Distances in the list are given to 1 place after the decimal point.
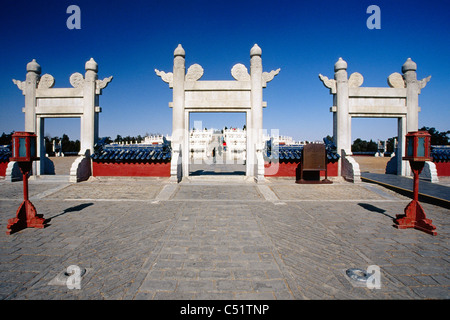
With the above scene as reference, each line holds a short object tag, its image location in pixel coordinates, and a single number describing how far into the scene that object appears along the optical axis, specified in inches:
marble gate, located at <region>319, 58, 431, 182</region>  461.7
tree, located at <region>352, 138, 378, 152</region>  2569.1
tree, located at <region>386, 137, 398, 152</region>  2039.9
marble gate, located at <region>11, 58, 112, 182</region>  462.6
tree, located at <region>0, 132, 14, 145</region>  1865.2
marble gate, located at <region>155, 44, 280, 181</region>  445.1
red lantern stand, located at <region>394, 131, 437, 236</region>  207.2
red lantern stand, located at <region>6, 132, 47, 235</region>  203.9
